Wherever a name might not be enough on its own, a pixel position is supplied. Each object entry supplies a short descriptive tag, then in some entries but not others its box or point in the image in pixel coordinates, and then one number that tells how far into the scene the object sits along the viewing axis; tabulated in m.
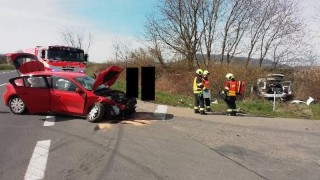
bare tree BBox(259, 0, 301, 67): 17.31
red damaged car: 6.76
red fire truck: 13.08
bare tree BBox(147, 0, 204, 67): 17.07
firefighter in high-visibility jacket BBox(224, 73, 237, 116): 8.28
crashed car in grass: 12.42
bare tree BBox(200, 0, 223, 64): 17.25
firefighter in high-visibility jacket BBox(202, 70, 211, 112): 8.47
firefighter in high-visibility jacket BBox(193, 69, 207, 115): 8.18
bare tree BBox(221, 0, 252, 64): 17.35
